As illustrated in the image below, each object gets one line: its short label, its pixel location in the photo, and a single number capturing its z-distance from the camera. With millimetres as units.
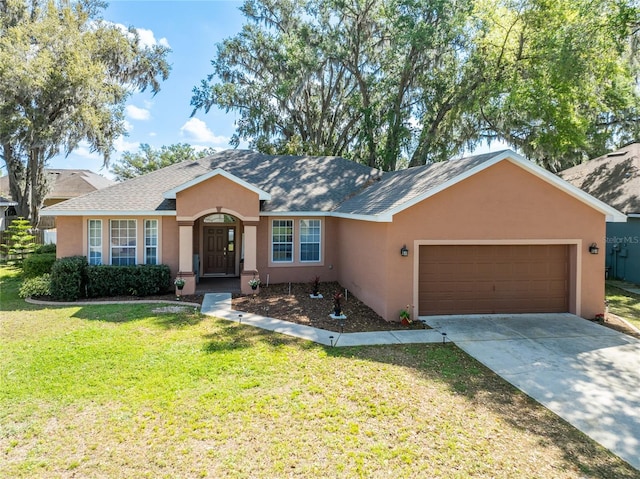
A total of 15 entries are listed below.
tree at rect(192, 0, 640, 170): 17578
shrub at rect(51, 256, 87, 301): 12203
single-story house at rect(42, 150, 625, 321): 10461
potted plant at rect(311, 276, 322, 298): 13170
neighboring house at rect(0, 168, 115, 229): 31716
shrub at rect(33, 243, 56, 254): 16719
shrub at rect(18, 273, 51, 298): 12570
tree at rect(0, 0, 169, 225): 19250
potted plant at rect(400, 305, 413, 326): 10016
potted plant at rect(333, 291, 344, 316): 10703
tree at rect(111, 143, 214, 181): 39969
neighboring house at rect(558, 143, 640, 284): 16578
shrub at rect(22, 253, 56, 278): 14047
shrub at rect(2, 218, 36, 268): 19422
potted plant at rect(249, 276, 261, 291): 13219
